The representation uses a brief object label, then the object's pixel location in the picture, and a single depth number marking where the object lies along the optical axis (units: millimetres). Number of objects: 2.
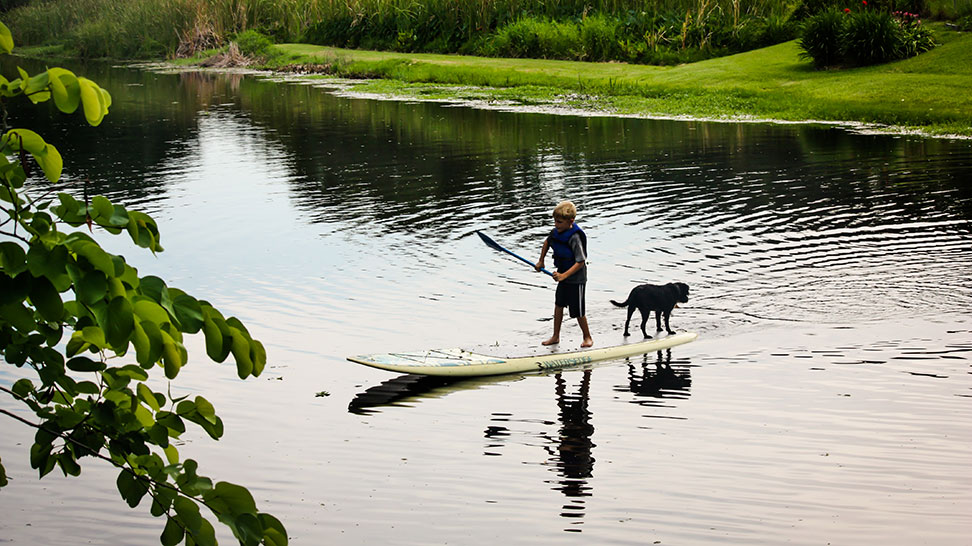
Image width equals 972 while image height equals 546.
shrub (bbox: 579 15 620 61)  41750
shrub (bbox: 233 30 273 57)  59009
